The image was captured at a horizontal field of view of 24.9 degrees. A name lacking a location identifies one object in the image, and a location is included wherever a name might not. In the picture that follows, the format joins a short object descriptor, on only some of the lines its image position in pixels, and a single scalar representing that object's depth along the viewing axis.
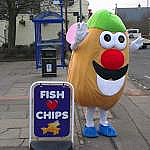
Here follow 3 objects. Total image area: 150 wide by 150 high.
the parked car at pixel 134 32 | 41.86
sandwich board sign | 4.41
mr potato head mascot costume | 5.08
